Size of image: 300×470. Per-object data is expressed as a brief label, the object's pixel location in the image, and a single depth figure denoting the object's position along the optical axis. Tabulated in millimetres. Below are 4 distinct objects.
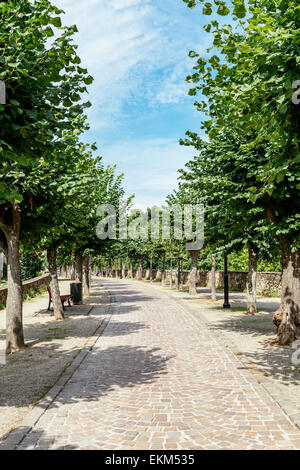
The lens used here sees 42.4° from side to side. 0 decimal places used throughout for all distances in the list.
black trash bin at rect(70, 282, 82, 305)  20797
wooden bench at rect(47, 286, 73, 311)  17203
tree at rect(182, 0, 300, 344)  4578
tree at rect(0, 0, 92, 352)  4965
